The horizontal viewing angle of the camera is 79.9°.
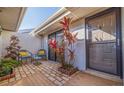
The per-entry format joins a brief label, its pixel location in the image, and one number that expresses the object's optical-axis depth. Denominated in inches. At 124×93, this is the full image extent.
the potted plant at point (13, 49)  171.1
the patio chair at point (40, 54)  212.2
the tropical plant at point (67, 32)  101.7
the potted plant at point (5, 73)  81.6
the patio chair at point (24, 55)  179.0
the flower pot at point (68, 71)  96.5
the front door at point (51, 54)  186.4
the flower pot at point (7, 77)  79.7
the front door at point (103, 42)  80.1
